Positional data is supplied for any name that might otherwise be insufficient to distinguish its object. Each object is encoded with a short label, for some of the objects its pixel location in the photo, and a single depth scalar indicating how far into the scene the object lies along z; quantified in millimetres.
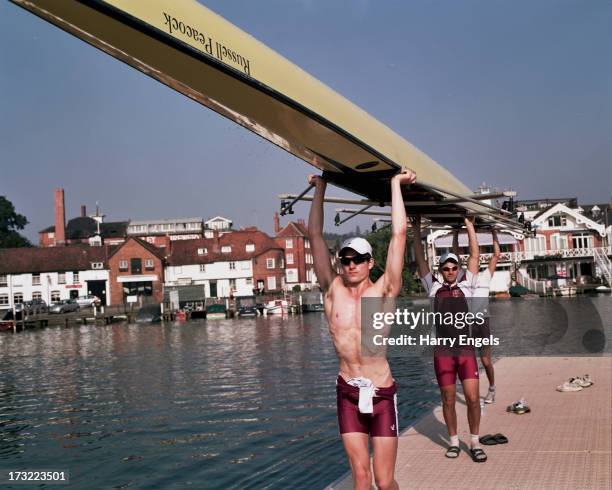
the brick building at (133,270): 88125
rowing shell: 4258
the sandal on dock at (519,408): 10273
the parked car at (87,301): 81488
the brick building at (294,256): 95375
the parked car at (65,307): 79431
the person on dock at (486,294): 8703
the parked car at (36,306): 78338
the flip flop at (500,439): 8492
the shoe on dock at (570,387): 11953
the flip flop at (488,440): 8484
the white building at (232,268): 90000
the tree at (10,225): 127000
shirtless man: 5129
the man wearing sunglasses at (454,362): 7887
